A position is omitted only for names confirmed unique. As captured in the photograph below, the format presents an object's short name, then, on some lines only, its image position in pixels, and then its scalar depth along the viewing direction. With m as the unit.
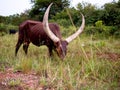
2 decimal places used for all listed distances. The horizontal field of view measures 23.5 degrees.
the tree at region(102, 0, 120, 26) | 15.27
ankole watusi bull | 5.47
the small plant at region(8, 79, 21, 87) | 3.15
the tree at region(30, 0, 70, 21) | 23.95
